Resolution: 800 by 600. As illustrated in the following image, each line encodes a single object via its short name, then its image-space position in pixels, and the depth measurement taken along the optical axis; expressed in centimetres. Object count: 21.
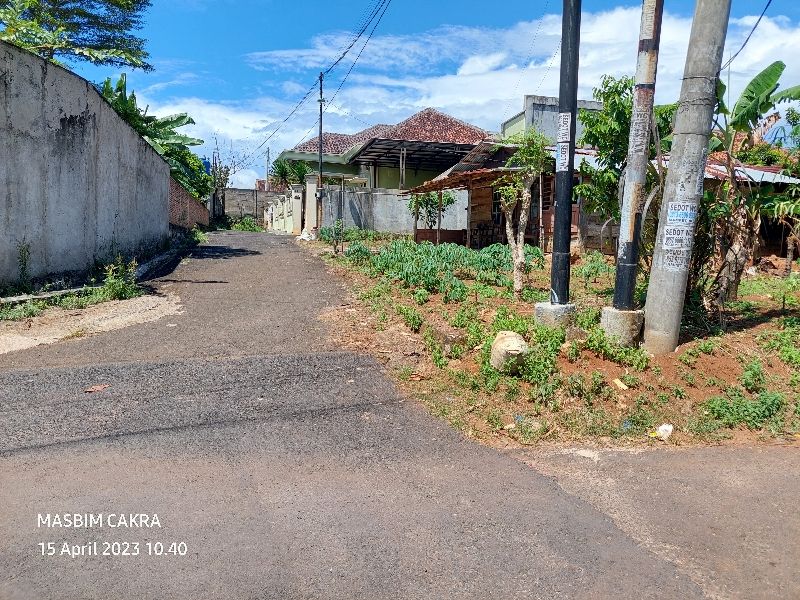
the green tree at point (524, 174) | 927
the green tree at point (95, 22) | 1884
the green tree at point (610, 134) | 985
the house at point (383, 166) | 2500
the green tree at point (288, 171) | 4497
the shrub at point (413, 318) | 799
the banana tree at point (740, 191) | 736
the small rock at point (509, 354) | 589
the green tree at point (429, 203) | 2156
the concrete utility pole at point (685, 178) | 611
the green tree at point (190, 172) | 2524
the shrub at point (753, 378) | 577
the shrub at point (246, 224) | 4076
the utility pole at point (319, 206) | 2452
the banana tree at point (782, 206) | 712
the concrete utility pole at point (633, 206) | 635
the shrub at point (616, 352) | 608
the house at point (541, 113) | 2602
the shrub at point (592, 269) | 1196
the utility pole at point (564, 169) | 673
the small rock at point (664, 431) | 510
